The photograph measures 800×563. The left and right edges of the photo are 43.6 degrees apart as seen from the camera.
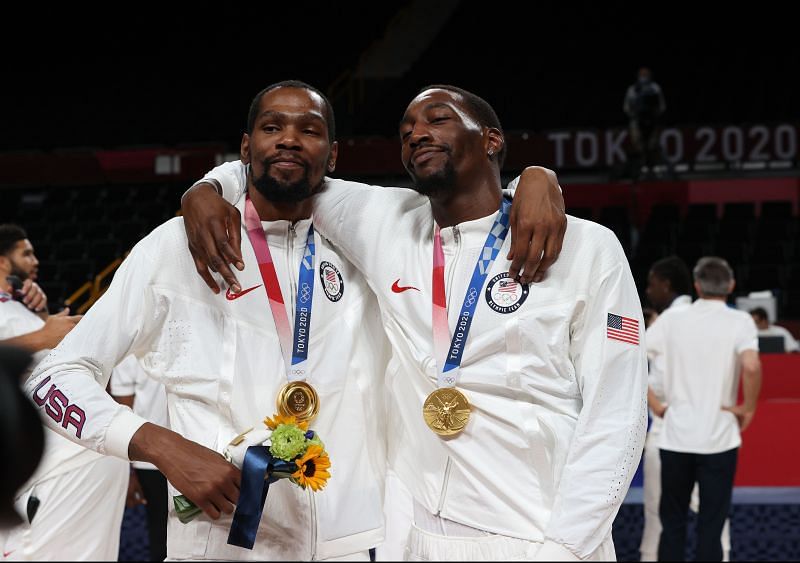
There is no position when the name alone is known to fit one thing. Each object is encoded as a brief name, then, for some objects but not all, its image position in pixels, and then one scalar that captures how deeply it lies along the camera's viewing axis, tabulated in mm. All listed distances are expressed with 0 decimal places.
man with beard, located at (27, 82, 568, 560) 2777
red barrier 7051
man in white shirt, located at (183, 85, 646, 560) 2613
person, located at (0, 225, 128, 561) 4953
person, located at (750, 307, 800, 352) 9762
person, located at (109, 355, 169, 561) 6039
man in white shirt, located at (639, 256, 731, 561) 6773
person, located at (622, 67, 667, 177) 14617
